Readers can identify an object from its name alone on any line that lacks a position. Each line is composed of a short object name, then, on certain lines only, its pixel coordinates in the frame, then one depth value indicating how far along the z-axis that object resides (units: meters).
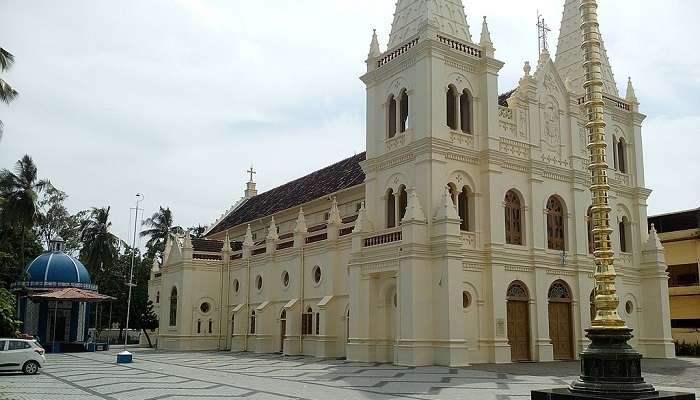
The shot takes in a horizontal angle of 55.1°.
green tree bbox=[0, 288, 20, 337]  21.80
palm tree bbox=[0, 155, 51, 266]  50.38
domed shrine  44.38
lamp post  31.41
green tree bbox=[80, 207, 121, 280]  62.41
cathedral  28.33
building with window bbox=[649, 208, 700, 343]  41.75
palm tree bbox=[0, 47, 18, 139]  23.94
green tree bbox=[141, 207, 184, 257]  69.94
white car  23.98
